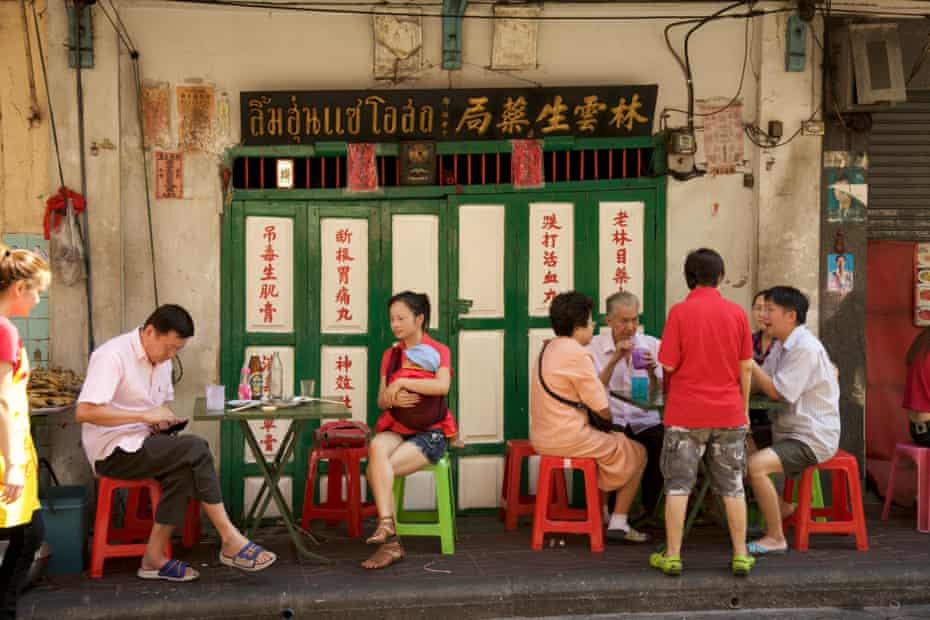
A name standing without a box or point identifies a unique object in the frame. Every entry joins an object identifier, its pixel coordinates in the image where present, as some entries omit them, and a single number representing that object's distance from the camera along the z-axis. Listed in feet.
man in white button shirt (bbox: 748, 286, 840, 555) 20.98
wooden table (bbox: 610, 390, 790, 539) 21.20
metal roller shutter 26.66
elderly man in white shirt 23.25
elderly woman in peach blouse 21.39
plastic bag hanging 23.20
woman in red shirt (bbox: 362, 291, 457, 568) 20.51
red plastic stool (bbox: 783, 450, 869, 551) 21.61
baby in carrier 20.98
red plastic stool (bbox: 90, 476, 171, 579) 19.83
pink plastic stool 23.59
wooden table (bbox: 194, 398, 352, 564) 19.74
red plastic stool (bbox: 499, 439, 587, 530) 23.72
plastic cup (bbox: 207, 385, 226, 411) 20.12
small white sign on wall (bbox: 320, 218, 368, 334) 24.76
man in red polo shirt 19.39
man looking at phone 19.30
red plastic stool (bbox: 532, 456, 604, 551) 21.57
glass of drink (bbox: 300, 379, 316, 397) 21.22
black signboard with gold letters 24.31
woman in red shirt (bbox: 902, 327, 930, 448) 24.11
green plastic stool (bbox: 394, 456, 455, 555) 21.21
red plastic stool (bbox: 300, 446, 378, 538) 22.63
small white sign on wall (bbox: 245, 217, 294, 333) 24.49
